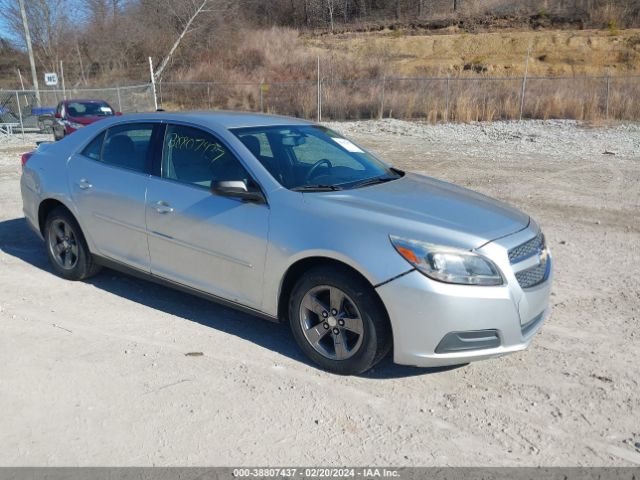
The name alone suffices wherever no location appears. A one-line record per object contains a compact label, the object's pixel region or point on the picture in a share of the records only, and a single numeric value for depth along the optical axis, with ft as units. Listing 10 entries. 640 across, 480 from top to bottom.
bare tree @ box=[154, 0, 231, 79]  147.54
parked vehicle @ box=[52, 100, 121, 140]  61.30
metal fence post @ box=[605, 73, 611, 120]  67.31
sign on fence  98.69
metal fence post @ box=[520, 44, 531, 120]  71.89
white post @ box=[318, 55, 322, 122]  84.87
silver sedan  11.76
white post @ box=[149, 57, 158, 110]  94.84
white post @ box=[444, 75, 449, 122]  74.84
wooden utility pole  93.25
